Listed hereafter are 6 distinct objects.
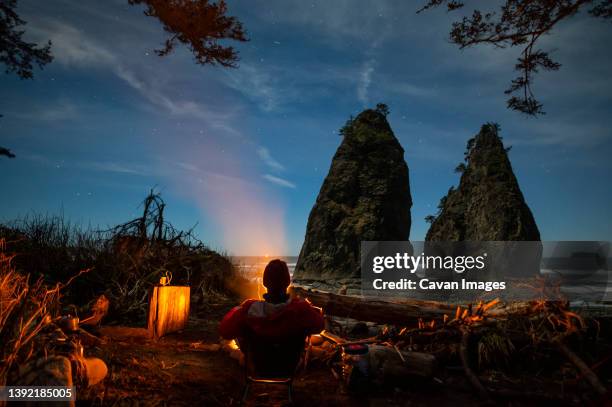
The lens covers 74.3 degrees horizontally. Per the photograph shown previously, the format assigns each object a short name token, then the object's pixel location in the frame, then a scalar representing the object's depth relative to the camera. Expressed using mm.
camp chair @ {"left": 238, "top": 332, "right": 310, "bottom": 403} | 4312
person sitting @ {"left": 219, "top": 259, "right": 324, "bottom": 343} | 4281
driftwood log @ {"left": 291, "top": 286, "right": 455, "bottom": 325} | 7590
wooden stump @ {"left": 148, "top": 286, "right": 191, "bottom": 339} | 7281
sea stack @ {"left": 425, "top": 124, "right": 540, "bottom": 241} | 47375
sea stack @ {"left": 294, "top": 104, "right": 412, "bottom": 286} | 48531
